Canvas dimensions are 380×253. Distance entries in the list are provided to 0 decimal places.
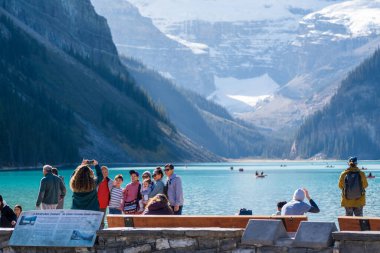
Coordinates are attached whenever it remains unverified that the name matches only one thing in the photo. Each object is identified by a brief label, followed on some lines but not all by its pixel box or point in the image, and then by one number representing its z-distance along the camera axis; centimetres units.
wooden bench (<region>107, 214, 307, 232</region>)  2556
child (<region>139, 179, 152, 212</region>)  3488
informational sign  2672
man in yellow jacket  3406
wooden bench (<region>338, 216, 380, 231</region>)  2506
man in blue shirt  3416
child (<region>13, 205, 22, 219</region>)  3484
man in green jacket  3503
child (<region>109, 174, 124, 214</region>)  3592
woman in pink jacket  3500
